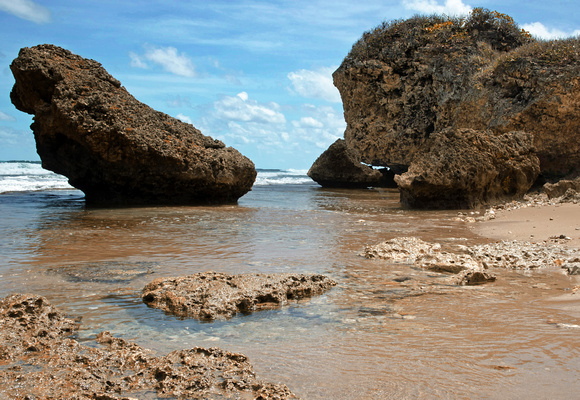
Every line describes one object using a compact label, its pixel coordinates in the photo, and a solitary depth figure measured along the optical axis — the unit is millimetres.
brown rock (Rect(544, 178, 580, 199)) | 10602
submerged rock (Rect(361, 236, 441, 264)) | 5398
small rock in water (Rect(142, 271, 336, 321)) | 3463
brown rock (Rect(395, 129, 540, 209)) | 11109
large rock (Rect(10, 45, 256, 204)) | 10617
